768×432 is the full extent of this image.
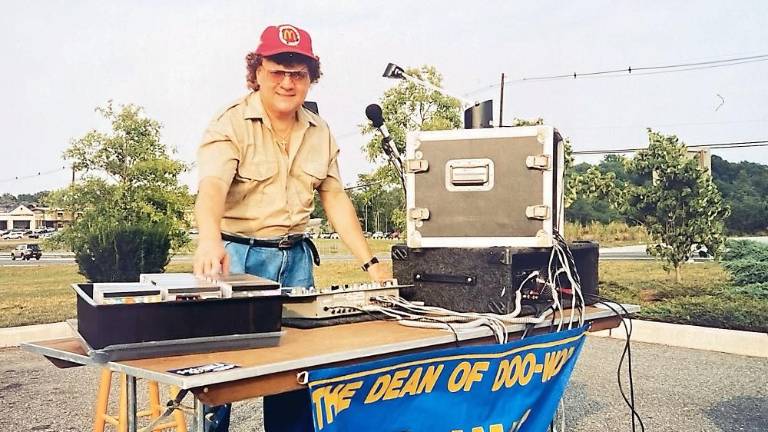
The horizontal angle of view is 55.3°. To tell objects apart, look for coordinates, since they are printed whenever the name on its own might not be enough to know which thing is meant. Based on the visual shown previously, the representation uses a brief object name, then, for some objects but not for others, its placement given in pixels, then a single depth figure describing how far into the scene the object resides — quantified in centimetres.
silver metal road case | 248
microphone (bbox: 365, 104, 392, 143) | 259
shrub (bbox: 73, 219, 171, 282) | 892
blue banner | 169
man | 229
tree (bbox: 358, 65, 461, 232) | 1020
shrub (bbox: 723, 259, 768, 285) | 797
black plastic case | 154
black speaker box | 234
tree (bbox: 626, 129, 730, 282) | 857
